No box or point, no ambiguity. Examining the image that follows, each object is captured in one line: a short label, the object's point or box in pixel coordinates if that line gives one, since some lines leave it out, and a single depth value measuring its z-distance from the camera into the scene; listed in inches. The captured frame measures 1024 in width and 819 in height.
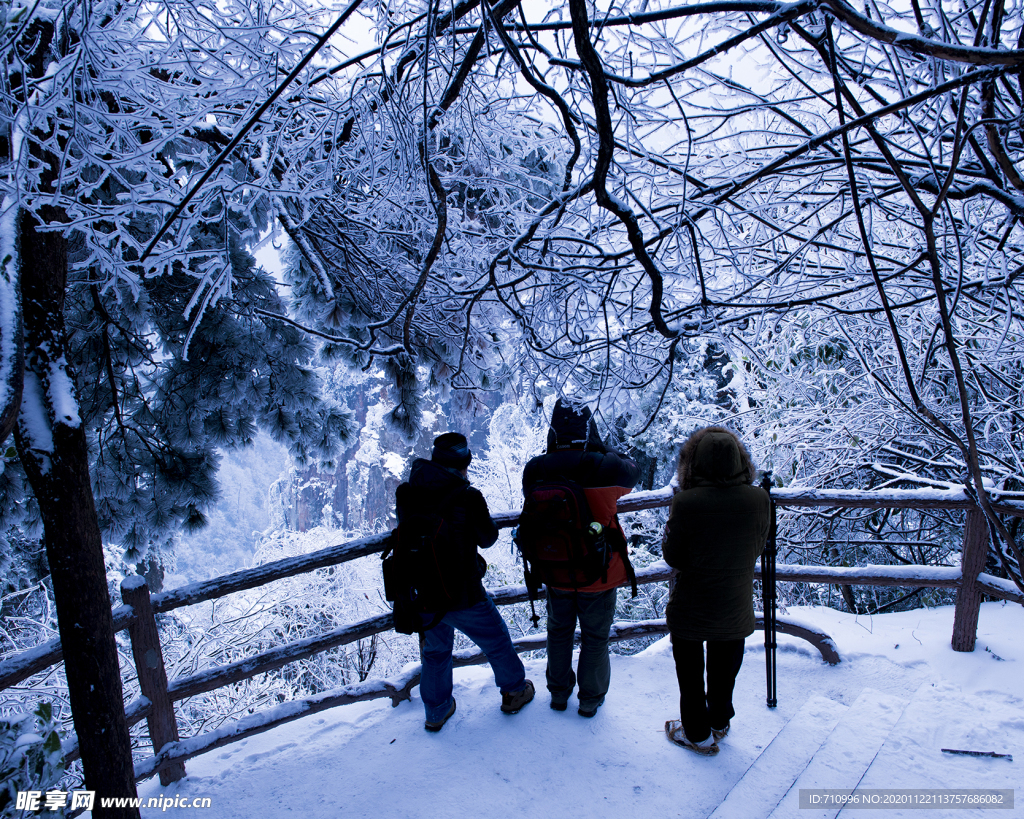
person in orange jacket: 106.3
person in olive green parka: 94.3
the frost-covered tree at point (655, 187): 60.2
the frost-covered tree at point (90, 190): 58.1
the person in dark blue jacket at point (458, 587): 106.1
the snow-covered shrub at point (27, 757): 46.7
